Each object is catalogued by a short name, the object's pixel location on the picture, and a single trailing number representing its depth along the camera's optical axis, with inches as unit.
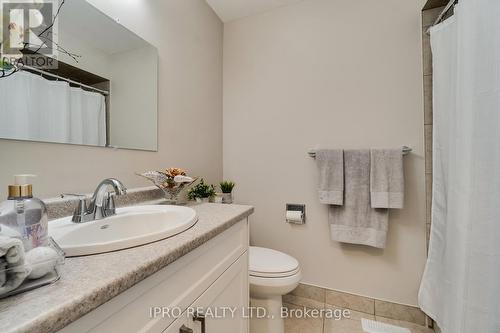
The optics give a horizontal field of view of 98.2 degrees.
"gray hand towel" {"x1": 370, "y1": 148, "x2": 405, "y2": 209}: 53.0
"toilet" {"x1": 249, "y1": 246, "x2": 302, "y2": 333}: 46.4
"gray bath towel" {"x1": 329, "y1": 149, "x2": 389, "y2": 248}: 55.4
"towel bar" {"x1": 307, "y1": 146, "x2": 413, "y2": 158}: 53.7
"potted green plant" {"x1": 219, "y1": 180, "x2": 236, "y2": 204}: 64.1
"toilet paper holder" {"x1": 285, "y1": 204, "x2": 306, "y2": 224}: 63.3
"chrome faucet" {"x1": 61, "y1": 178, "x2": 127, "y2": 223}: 28.4
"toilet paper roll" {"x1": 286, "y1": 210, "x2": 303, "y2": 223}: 63.1
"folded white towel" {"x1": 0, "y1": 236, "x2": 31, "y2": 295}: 12.6
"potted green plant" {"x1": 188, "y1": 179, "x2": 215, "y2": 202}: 52.2
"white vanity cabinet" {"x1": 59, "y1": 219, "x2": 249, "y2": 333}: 16.5
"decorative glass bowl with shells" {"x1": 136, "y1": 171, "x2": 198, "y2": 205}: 41.4
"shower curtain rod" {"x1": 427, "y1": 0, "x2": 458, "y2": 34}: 41.9
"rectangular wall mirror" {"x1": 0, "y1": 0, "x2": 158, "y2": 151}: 28.4
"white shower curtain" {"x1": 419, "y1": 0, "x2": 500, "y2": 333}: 30.0
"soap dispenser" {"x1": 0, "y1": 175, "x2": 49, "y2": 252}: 17.2
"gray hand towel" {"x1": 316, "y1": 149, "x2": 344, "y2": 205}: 58.2
